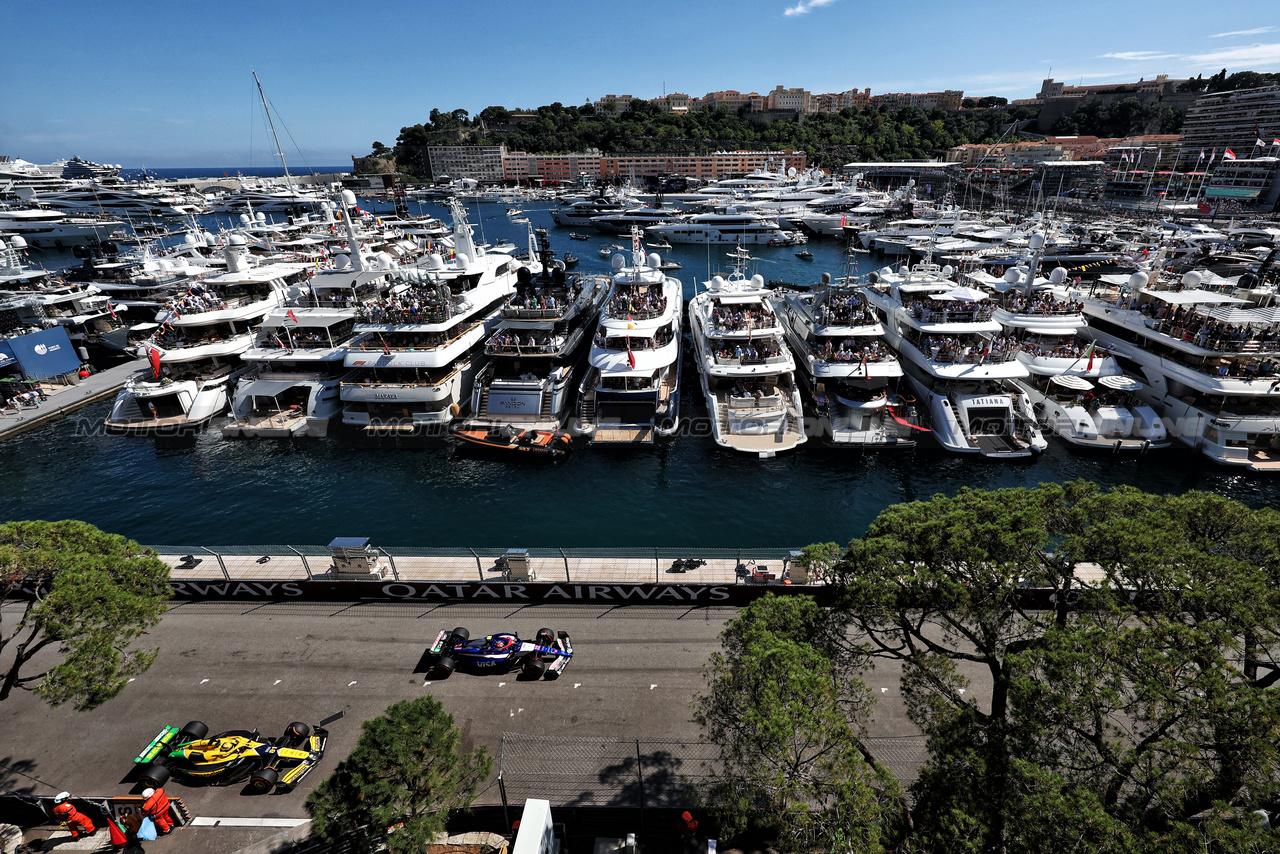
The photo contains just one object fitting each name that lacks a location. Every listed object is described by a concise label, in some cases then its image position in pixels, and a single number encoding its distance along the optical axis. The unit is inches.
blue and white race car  645.3
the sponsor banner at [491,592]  754.8
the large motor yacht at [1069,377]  1221.7
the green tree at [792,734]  335.3
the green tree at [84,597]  444.5
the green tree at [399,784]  357.7
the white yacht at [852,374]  1234.6
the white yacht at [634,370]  1278.3
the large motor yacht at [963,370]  1213.1
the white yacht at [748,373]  1227.9
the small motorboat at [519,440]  1221.1
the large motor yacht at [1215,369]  1138.0
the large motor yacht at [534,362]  1321.4
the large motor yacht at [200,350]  1392.7
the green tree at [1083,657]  297.7
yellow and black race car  526.3
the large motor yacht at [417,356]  1323.8
